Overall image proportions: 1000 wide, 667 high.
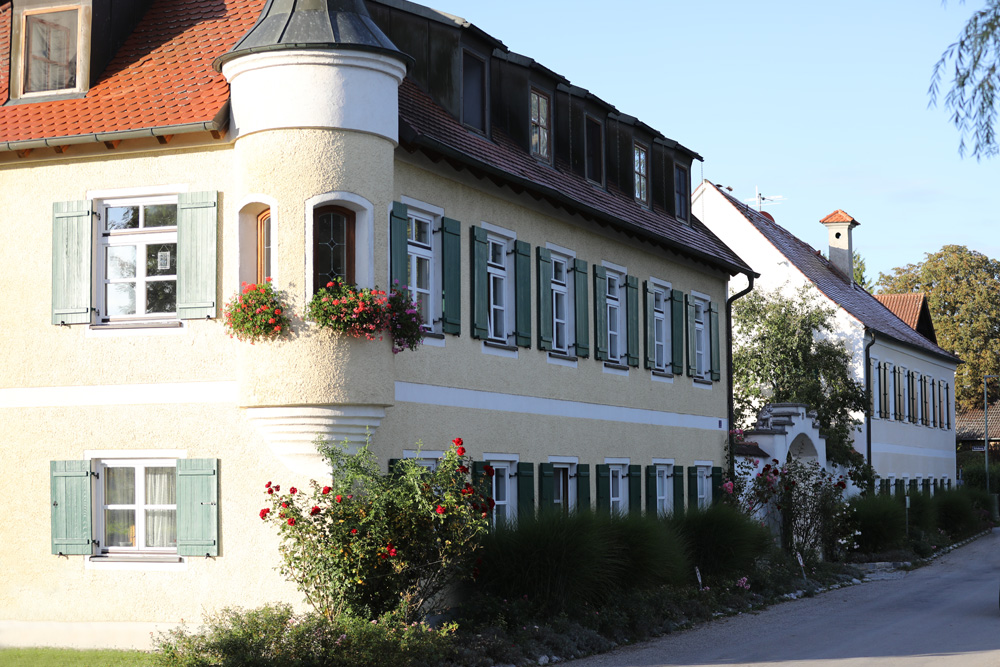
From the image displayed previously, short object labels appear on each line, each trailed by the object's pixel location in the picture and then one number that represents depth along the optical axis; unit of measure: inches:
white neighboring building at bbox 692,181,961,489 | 1481.3
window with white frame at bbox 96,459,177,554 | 607.2
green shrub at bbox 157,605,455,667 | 470.0
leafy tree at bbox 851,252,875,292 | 3176.9
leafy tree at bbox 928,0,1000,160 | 314.8
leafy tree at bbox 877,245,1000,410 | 2758.4
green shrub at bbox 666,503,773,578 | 817.5
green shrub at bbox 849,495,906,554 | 1154.0
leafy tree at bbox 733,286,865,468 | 1406.3
